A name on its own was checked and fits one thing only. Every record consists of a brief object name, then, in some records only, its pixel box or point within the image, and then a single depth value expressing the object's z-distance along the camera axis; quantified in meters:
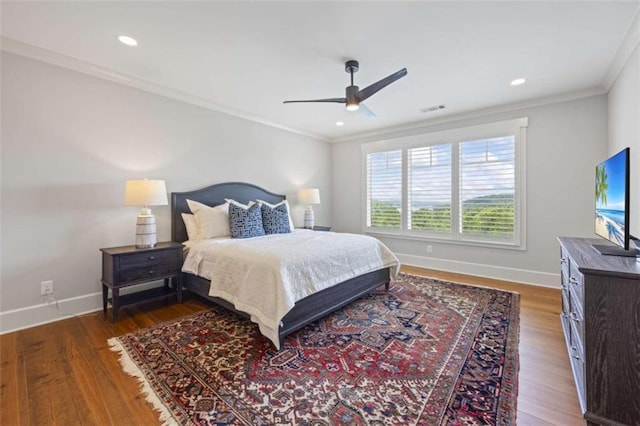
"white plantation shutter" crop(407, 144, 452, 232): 4.73
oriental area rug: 1.57
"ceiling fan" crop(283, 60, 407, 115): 2.61
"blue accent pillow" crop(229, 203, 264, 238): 3.62
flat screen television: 1.74
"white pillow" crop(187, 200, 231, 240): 3.58
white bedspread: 2.23
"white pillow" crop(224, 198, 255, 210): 3.89
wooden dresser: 1.40
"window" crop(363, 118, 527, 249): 4.12
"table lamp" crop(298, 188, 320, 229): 5.20
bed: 2.45
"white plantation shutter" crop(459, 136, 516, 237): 4.13
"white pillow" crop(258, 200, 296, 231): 4.24
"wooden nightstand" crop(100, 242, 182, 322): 2.76
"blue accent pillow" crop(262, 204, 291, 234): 4.01
